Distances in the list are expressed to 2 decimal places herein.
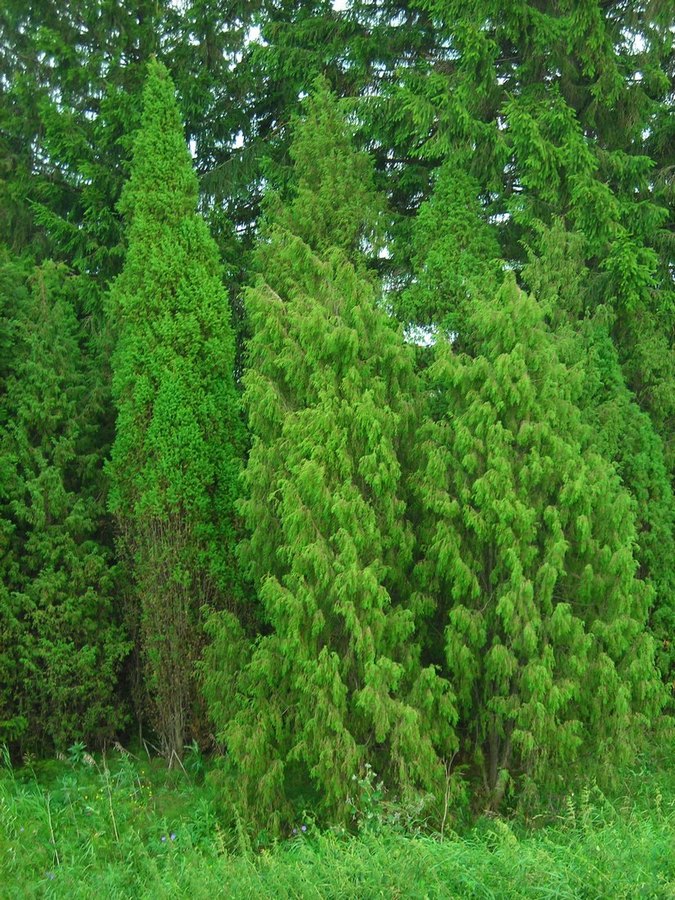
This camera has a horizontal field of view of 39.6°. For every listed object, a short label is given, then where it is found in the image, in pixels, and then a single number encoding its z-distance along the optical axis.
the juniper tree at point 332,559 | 8.12
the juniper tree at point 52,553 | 10.36
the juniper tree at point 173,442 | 10.44
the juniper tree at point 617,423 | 11.26
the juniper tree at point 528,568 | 8.45
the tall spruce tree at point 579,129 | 12.45
